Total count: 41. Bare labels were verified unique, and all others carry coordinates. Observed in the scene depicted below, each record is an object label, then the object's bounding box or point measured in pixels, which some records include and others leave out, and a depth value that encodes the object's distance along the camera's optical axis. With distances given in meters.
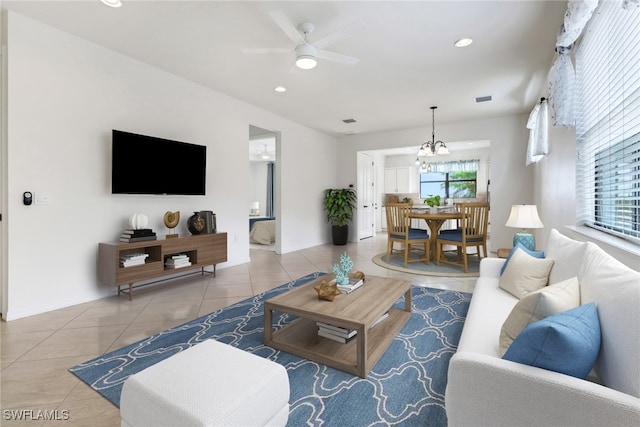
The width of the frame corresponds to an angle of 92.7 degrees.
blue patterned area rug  1.50
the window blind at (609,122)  1.67
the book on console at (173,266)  3.58
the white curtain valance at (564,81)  2.04
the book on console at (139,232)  3.27
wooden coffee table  1.81
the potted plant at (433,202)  5.61
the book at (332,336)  2.12
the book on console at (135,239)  3.24
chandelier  5.11
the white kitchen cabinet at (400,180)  9.43
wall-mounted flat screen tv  3.27
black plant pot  7.04
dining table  4.70
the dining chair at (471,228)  4.38
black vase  3.97
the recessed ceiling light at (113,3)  2.44
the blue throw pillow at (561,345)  0.95
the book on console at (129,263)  3.13
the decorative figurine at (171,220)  3.69
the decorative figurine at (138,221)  3.36
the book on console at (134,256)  3.18
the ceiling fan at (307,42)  2.38
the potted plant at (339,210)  7.02
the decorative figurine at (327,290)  2.10
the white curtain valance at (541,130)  3.05
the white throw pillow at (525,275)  2.03
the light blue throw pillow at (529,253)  2.41
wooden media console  3.09
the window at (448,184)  8.84
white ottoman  1.00
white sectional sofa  0.87
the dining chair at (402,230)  4.77
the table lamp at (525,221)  3.12
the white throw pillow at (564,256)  1.64
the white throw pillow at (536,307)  1.18
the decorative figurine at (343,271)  2.40
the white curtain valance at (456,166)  8.60
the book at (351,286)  2.30
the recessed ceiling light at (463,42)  3.00
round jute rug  4.23
